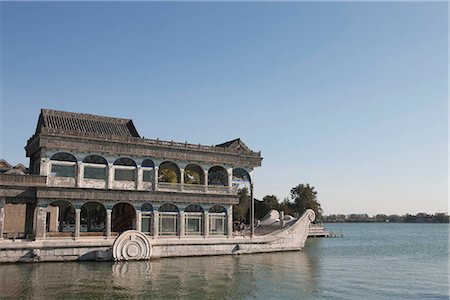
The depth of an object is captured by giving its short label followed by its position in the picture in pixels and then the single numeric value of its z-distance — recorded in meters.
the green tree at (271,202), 67.19
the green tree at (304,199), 70.36
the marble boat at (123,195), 25.17
